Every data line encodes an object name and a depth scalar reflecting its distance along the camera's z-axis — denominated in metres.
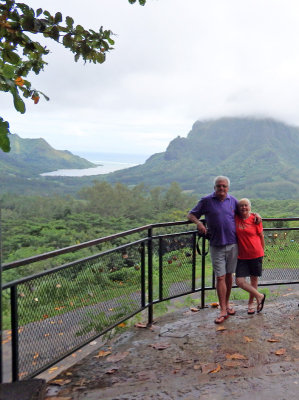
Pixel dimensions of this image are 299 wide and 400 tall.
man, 4.40
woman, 4.48
